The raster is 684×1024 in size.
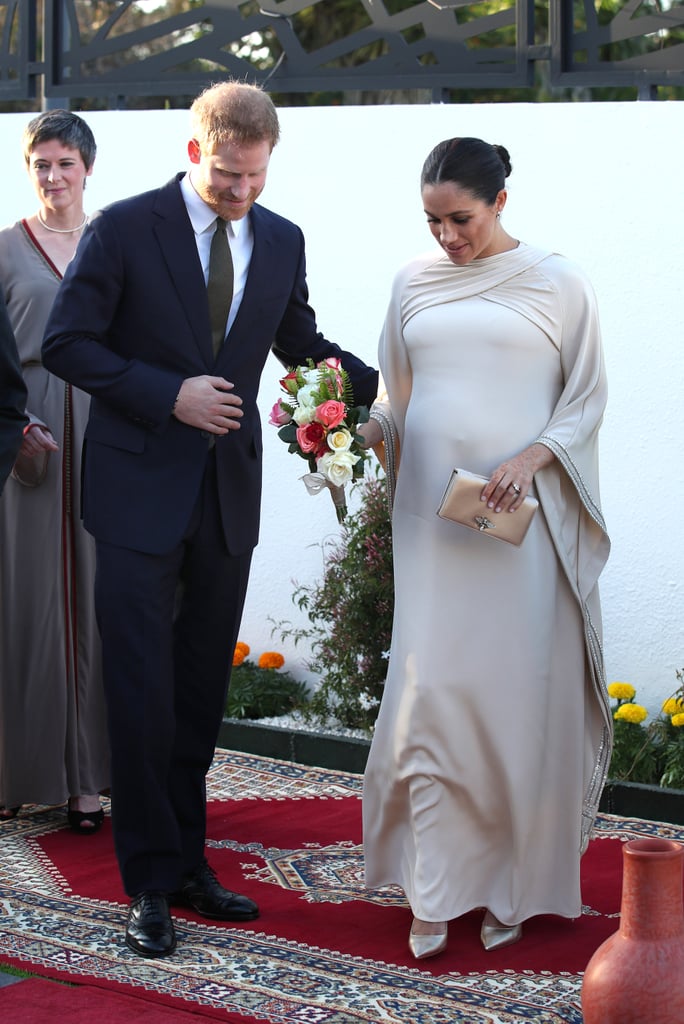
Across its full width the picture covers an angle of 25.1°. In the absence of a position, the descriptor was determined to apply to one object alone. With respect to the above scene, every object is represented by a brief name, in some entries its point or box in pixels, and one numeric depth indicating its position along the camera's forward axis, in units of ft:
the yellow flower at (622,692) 19.69
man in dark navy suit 13.19
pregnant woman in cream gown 13.47
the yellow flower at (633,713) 19.08
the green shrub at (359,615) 20.58
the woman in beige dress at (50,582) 17.21
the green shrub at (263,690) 22.22
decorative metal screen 20.45
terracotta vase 9.29
